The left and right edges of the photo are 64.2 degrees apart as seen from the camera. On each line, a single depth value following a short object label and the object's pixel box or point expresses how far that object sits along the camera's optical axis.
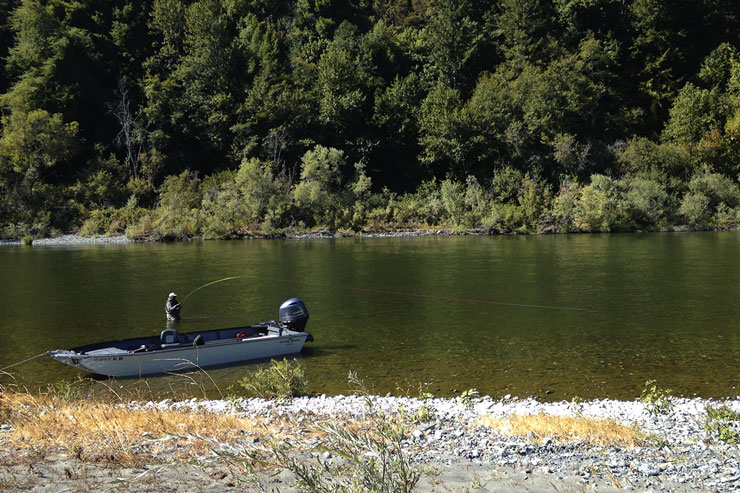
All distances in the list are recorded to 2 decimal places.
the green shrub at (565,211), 59.31
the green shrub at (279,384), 13.04
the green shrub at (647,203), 58.03
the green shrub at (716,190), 59.38
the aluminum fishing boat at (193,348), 14.74
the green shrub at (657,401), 10.96
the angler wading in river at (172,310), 20.73
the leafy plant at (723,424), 8.83
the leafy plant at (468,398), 11.97
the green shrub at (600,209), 57.88
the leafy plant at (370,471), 4.59
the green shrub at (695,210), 58.06
